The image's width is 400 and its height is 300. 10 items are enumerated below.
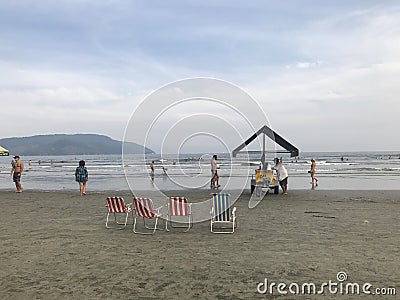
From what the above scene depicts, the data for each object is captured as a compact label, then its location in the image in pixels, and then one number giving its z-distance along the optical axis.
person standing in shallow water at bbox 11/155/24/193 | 17.84
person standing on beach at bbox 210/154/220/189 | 18.53
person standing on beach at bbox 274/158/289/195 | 16.14
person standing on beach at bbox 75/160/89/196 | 16.33
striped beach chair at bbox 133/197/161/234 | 9.08
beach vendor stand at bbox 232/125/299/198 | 15.42
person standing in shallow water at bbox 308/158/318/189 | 21.51
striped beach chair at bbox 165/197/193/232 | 9.15
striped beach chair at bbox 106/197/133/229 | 9.51
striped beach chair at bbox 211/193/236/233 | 9.09
